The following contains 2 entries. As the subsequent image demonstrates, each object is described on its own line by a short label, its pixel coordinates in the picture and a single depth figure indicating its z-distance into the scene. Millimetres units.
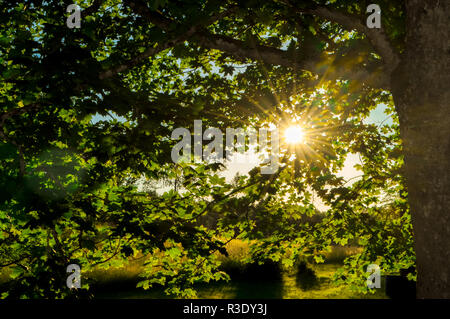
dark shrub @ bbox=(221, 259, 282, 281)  15719
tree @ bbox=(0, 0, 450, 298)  2702
